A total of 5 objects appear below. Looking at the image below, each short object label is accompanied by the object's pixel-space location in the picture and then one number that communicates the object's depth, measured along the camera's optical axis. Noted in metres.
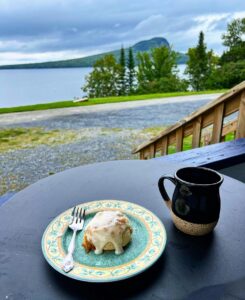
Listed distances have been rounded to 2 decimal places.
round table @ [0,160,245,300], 0.48
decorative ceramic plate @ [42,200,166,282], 0.51
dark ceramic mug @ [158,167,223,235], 0.59
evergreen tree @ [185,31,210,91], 18.52
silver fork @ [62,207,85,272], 0.52
